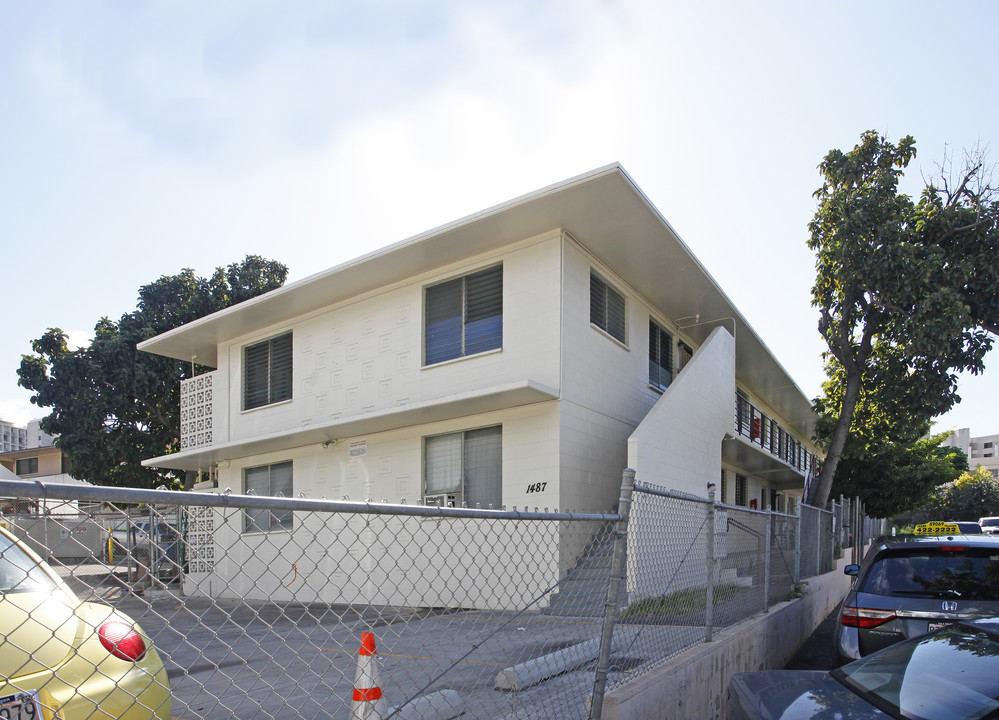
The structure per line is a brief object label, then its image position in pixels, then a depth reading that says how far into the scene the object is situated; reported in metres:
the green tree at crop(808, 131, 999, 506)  14.58
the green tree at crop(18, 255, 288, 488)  22.27
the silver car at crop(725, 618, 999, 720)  3.11
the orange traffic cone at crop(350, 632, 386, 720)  3.37
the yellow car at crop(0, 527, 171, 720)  2.40
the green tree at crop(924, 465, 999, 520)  63.47
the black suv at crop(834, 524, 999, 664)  5.48
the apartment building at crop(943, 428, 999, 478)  116.54
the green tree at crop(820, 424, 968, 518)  27.28
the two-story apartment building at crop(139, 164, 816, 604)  11.53
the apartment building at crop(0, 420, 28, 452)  135.01
